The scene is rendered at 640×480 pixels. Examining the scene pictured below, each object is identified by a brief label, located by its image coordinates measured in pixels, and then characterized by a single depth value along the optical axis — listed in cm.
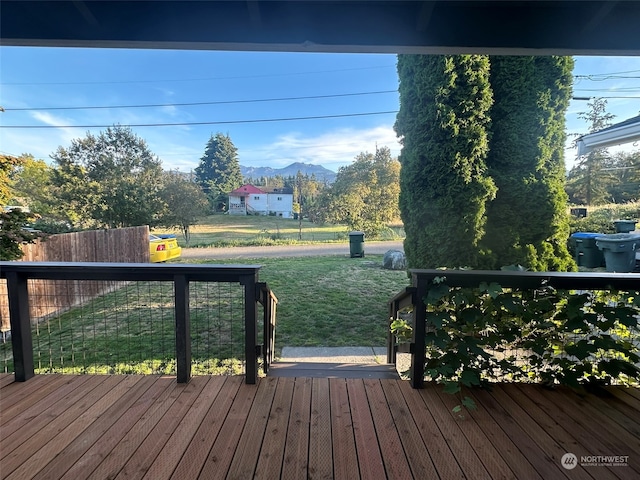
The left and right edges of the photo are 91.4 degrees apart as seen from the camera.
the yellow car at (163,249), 816
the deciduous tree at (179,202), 1126
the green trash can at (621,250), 593
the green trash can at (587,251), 682
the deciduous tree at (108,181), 927
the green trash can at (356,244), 995
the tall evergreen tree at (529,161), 379
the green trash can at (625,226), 775
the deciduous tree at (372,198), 1314
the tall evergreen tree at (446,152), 386
